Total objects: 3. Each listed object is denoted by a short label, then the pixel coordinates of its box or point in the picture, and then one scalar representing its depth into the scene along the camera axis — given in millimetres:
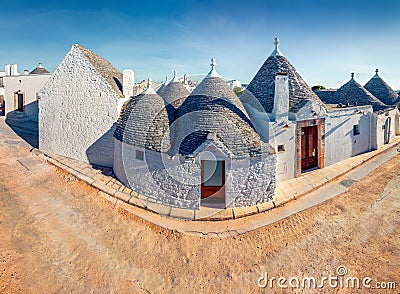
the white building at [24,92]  24047
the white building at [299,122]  12828
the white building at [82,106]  14891
